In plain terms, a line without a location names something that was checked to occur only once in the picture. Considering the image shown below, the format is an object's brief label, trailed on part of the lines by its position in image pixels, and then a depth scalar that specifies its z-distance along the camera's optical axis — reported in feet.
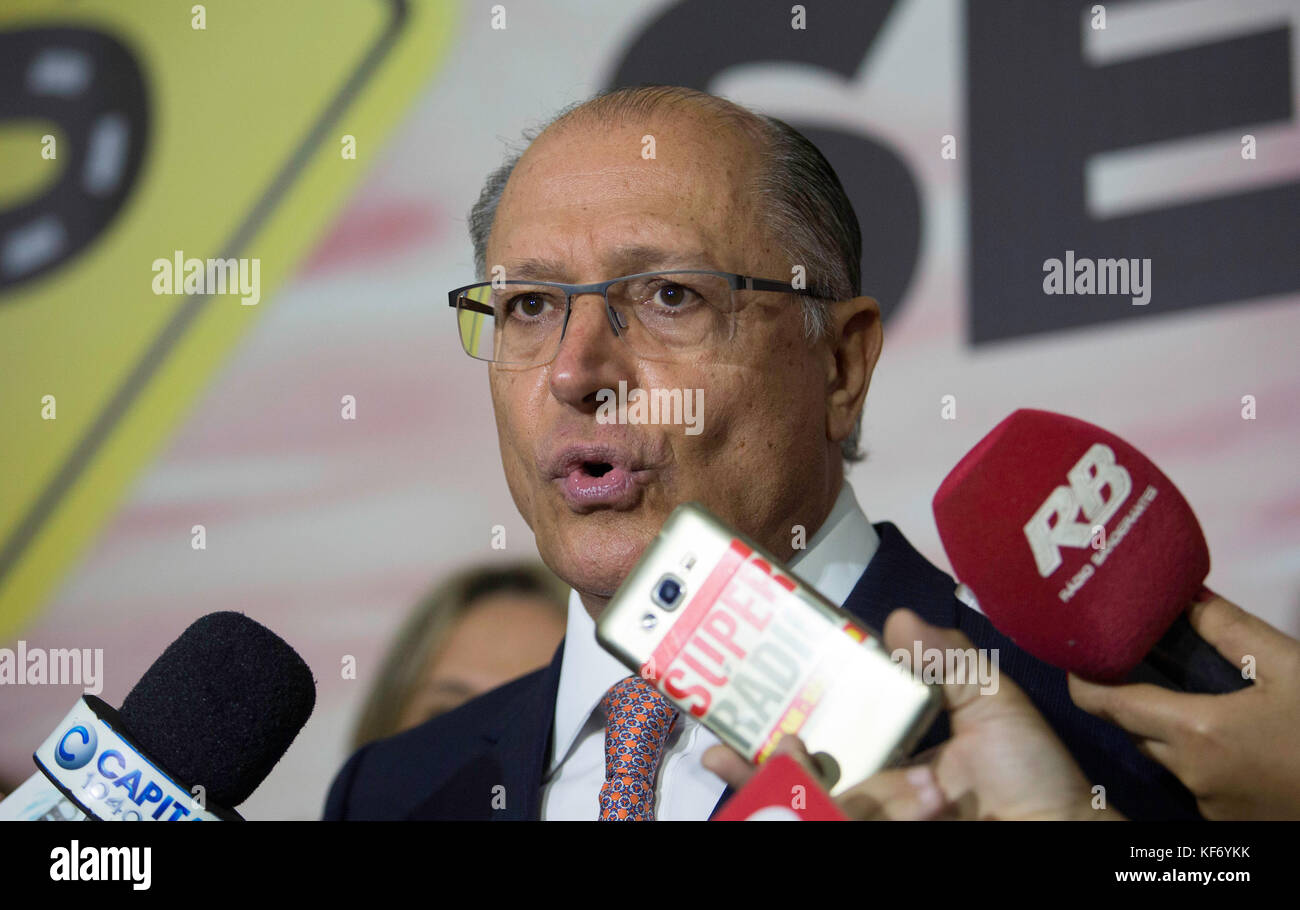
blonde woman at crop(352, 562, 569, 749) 6.41
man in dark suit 5.38
